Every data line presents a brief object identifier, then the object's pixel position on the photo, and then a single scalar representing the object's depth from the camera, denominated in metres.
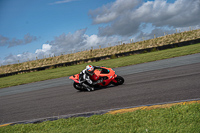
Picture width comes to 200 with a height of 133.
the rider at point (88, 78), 9.76
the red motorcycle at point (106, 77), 9.95
